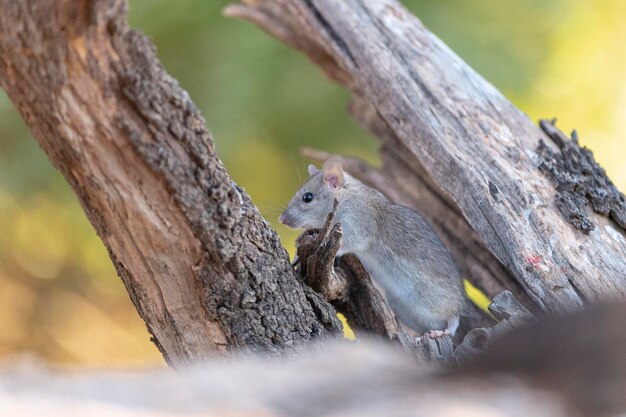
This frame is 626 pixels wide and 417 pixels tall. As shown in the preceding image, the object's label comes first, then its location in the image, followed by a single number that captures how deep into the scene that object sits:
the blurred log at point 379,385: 2.32
